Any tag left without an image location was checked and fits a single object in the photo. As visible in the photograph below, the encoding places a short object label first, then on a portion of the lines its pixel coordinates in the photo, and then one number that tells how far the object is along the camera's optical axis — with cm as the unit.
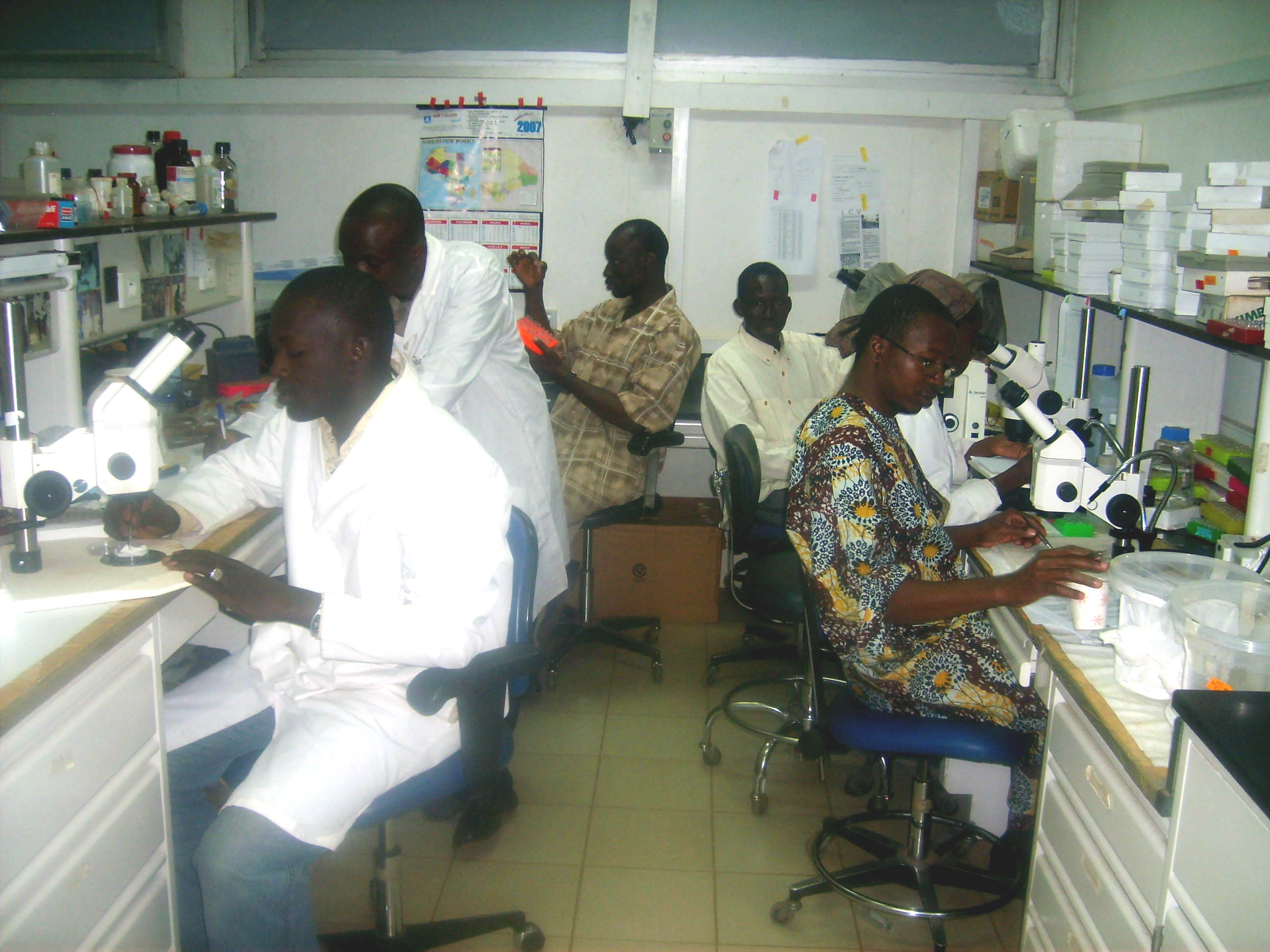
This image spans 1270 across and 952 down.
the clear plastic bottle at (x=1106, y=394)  291
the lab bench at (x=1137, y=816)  109
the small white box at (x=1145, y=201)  247
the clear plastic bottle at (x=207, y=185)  324
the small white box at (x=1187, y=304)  230
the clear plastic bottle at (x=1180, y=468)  226
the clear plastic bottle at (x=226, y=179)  331
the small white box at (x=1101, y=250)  278
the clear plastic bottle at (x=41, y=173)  239
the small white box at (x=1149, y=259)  242
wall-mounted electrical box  391
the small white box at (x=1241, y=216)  208
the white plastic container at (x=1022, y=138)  354
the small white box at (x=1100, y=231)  276
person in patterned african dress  178
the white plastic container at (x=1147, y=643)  142
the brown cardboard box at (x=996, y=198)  374
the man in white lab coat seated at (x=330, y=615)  147
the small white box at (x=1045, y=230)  310
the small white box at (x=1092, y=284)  280
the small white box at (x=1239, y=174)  208
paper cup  161
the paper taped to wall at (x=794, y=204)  400
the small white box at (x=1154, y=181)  247
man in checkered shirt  315
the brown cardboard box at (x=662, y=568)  354
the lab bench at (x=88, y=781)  125
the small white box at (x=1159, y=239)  234
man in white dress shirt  315
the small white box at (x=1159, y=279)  243
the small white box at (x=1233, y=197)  209
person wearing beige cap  233
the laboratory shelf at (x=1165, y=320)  196
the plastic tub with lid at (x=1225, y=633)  128
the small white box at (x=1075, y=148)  316
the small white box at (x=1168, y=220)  224
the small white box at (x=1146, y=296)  244
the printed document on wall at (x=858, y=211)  402
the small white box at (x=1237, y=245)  208
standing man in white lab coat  237
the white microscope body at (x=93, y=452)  163
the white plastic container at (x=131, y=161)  288
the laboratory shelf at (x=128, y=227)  205
